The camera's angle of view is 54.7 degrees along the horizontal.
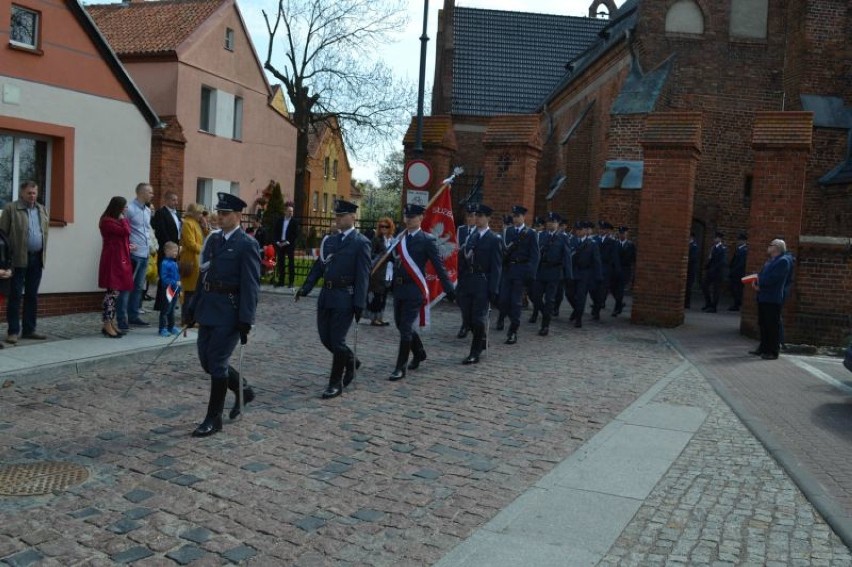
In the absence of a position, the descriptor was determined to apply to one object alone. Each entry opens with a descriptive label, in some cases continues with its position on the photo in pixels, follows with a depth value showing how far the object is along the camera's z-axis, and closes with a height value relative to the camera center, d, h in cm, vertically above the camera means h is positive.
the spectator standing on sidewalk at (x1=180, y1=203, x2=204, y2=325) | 1078 -49
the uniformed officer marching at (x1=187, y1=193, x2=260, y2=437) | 666 -67
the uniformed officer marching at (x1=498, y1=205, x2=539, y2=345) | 1270 -43
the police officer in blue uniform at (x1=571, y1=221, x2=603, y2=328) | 1588 -56
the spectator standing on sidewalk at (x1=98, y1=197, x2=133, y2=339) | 1051 -60
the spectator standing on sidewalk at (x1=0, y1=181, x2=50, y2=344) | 967 -51
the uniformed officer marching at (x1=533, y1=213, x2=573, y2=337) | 1466 -47
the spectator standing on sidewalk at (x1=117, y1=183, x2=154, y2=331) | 1113 -23
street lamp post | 1731 +293
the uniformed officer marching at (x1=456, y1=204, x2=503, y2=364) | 1101 -52
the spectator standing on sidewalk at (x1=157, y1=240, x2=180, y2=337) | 1096 -90
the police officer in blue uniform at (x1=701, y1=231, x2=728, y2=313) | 2102 -70
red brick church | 1466 +360
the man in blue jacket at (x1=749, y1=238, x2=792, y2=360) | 1217 -68
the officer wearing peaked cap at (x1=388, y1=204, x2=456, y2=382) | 936 -53
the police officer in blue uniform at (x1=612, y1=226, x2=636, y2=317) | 1809 -50
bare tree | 4181 +644
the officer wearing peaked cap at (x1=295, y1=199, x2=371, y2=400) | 820 -67
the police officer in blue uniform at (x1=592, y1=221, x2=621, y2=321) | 1786 -40
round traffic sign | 1679 +116
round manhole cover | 517 -177
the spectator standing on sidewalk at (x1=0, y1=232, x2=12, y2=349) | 868 -66
